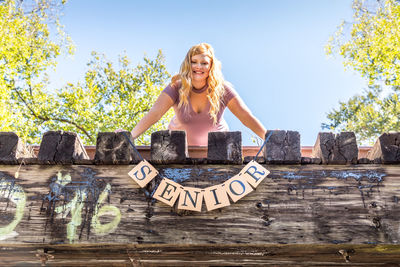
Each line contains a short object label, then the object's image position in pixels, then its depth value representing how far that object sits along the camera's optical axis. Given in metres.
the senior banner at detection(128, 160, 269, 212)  1.49
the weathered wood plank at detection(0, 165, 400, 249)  1.44
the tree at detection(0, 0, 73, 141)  12.43
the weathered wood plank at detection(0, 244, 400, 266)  1.47
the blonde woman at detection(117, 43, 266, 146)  2.51
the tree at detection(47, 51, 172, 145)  13.98
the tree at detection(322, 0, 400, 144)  11.62
